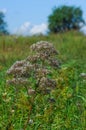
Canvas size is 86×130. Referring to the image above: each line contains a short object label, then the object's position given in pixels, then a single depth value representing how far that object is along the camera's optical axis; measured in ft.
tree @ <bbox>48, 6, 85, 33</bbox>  101.94
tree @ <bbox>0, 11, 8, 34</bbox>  113.92
